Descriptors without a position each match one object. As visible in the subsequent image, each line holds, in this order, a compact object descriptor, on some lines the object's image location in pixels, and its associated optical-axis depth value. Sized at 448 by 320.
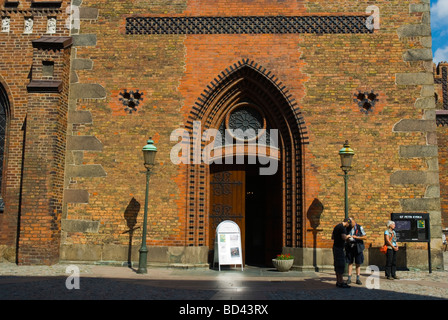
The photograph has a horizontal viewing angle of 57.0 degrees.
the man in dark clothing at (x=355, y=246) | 8.75
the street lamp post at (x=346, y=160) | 9.81
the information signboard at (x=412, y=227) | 10.37
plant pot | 10.46
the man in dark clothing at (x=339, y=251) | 8.24
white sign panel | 10.70
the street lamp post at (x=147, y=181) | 9.80
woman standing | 9.52
